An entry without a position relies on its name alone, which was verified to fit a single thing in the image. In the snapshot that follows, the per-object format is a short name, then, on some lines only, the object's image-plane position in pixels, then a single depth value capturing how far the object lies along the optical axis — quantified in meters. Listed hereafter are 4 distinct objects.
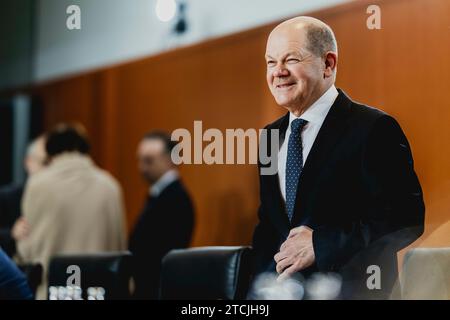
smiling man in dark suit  4.33
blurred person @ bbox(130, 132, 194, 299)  6.16
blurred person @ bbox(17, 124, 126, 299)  7.60
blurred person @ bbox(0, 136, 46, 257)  7.57
